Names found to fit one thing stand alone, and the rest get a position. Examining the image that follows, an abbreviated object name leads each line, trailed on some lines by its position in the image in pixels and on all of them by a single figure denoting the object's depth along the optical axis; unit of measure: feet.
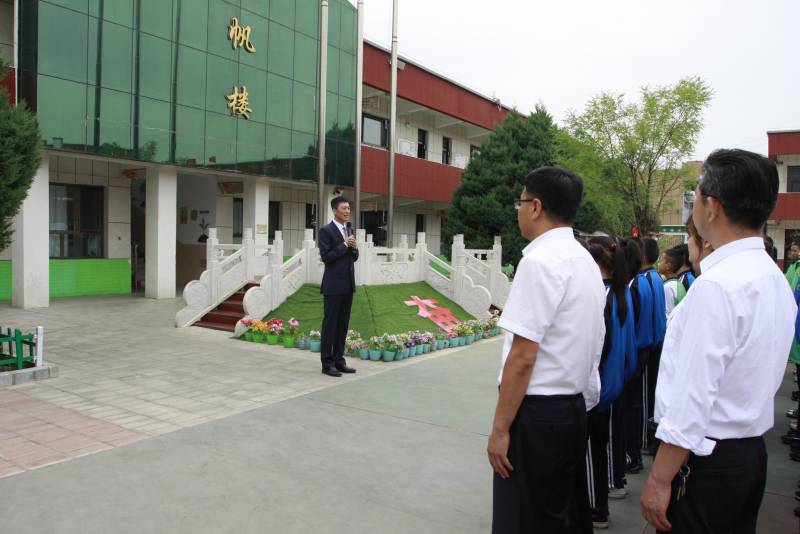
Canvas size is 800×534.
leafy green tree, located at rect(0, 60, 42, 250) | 19.80
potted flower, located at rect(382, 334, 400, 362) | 25.78
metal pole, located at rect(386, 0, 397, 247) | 47.62
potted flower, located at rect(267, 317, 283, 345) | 28.96
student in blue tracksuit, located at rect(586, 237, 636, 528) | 10.59
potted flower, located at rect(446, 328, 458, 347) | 30.15
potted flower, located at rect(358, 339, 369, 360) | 26.21
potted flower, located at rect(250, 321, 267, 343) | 29.43
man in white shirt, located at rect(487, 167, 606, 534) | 6.79
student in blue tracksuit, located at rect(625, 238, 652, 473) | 12.92
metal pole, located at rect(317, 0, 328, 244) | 42.55
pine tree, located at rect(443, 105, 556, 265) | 59.93
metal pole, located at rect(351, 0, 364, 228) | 46.80
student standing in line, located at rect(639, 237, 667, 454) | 13.99
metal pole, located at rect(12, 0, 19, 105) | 37.91
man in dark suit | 22.40
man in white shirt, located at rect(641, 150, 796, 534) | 5.41
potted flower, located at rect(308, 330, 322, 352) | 27.22
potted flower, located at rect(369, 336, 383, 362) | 25.96
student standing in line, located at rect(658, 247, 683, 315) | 16.63
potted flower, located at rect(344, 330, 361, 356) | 26.63
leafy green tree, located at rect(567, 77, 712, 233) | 46.88
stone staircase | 32.89
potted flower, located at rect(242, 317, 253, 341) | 29.84
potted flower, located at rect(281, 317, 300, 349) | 28.74
